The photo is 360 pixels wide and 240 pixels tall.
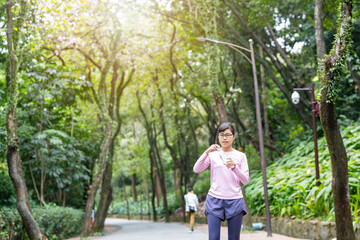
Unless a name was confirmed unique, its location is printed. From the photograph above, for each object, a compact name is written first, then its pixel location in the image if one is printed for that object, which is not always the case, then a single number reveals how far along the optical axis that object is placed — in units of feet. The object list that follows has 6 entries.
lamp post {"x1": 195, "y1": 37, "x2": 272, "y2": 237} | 40.13
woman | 13.06
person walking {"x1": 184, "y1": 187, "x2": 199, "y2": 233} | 53.47
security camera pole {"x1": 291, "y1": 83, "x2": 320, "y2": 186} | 38.84
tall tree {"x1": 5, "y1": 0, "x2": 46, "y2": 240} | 31.50
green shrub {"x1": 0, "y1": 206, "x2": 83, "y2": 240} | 34.92
